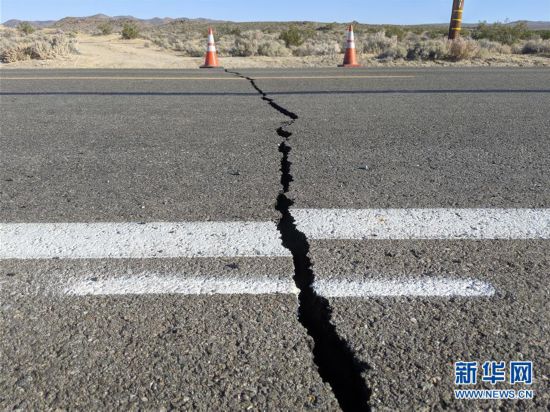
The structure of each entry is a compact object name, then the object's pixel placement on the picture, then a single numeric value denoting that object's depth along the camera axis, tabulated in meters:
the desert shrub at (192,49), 17.69
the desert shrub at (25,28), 26.20
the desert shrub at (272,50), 16.67
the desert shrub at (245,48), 16.64
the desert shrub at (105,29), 34.10
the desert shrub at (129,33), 26.91
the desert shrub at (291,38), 21.11
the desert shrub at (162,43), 21.09
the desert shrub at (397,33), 23.95
